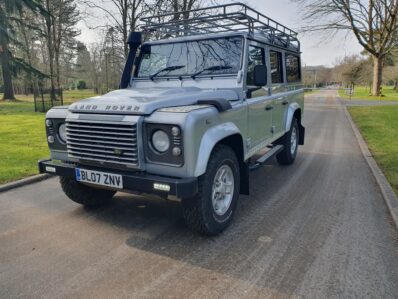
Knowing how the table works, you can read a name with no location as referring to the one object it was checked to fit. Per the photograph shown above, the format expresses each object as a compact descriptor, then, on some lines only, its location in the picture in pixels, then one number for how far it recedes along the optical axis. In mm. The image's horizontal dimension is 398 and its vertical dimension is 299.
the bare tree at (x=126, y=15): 16031
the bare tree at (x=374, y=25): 28094
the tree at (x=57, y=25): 26266
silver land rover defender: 3135
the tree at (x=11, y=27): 17891
